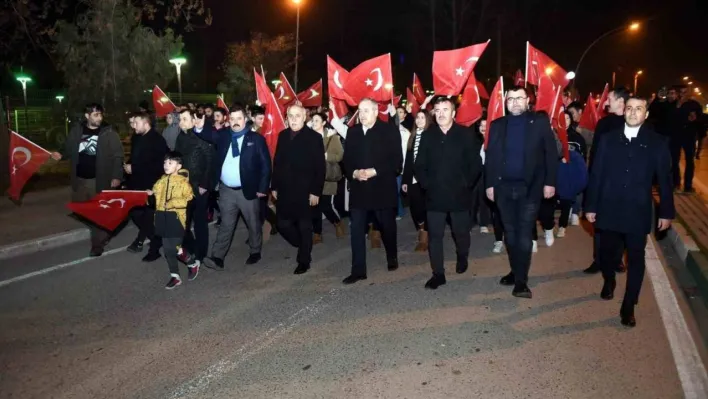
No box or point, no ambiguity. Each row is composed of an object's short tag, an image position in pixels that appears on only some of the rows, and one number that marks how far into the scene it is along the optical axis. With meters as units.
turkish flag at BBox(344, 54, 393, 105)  8.00
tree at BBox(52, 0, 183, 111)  15.76
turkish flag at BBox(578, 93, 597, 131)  12.51
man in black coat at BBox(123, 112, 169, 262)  7.82
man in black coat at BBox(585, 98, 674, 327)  5.20
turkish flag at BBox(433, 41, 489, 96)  7.45
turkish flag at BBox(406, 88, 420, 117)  12.79
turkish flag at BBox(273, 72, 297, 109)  11.50
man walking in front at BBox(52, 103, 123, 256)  7.74
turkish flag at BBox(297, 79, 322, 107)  13.58
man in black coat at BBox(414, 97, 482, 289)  6.38
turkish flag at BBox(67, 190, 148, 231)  7.00
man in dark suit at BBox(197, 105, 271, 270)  7.27
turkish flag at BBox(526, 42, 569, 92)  7.80
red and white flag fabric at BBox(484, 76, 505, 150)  7.27
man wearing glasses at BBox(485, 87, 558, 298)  5.93
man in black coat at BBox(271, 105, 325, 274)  7.06
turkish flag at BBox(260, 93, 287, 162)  8.54
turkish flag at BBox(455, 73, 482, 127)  7.98
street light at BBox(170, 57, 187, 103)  19.78
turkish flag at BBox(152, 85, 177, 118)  11.36
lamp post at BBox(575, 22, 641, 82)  32.59
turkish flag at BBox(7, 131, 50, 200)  7.66
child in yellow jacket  6.61
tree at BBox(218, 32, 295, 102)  37.16
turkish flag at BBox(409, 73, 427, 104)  14.26
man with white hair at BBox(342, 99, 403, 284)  6.65
